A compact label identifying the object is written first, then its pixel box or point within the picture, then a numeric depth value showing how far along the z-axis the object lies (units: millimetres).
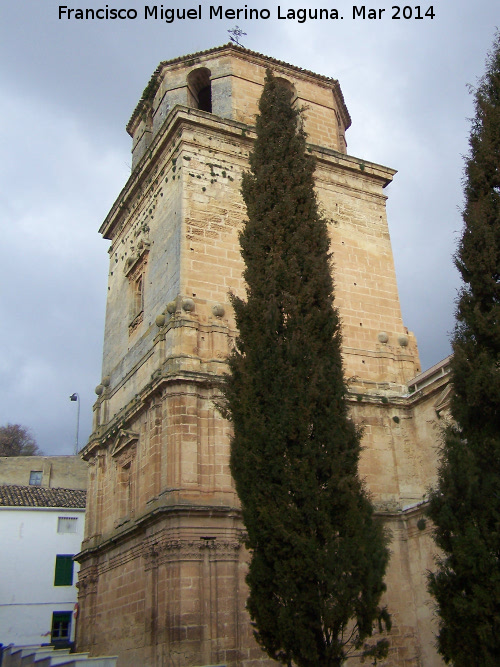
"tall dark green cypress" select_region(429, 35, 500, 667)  7090
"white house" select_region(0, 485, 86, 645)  24219
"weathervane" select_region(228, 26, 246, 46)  18250
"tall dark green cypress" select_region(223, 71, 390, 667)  7844
